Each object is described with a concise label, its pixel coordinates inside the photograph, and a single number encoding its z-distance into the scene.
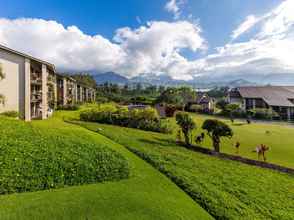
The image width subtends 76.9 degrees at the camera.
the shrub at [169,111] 28.70
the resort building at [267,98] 34.78
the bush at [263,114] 31.87
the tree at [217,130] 11.16
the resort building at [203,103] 41.69
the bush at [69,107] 34.76
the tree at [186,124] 12.78
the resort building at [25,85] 17.95
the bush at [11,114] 16.76
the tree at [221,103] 42.78
